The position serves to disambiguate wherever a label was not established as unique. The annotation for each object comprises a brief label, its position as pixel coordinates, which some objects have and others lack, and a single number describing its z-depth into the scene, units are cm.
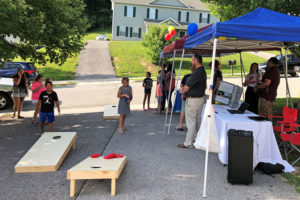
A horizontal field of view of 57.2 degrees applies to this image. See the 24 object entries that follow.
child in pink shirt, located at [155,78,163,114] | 1030
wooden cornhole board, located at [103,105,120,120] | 975
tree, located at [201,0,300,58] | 748
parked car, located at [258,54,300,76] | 2103
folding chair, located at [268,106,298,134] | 616
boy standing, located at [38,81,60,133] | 748
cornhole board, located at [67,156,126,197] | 421
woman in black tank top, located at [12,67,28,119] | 947
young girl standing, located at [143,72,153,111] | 1050
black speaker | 459
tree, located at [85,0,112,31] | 6581
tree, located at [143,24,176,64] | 2605
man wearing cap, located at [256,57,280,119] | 711
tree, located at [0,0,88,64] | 575
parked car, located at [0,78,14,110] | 1174
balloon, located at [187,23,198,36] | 686
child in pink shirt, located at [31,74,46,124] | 884
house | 4347
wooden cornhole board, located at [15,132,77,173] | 523
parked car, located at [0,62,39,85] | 1590
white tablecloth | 526
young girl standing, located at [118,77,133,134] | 757
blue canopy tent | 459
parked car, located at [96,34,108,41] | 4640
